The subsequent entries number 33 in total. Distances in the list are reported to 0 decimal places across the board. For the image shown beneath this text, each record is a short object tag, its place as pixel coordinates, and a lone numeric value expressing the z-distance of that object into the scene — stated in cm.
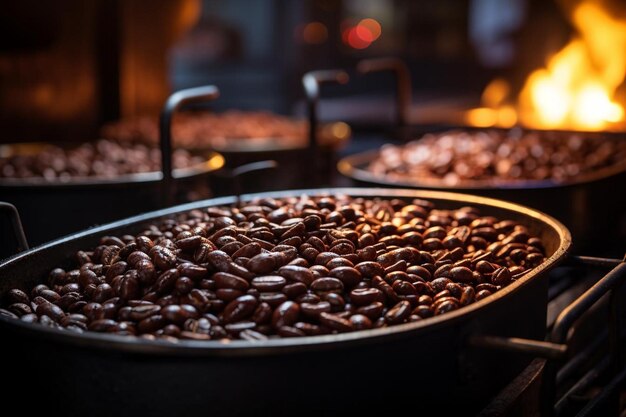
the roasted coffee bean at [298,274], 35
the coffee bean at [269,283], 35
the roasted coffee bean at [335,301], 34
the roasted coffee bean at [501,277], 39
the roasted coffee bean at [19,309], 36
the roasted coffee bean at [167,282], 35
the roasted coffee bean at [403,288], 36
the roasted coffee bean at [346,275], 36
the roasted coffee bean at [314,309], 33
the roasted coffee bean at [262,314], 33
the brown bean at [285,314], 33
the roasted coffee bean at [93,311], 34
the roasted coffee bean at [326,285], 35
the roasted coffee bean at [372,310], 34
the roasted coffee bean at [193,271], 36
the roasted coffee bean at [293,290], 34
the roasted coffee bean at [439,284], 37
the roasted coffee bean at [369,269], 37
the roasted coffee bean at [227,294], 34
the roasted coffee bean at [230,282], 35
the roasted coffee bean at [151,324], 33
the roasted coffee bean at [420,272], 38
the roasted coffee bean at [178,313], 33
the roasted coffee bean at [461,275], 38
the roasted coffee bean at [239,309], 33
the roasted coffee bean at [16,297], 37
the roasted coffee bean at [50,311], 35
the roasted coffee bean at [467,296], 36
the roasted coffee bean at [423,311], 34
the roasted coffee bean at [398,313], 34
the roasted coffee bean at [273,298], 34
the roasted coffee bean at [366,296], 35
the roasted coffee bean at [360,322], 33
